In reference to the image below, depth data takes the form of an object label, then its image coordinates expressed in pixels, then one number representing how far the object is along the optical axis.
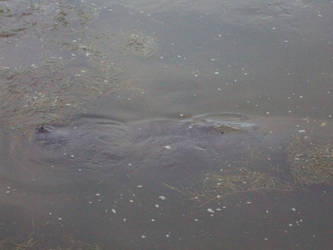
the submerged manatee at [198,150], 4.48
